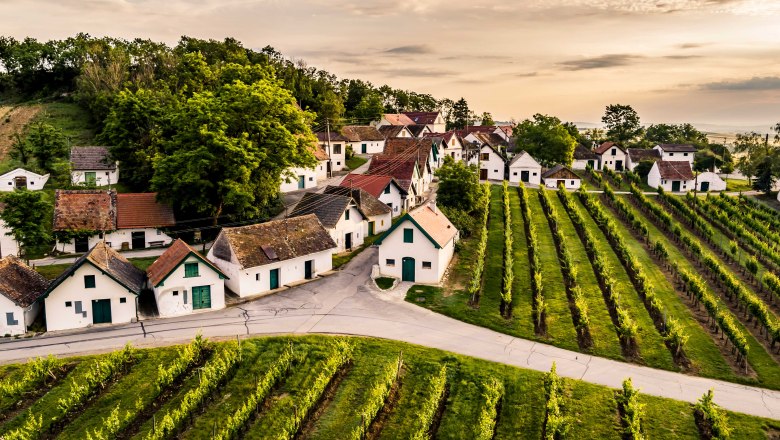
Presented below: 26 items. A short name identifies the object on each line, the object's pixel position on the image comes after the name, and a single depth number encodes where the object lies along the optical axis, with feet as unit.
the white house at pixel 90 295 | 118.32
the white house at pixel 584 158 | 336.29
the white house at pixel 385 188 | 206.69
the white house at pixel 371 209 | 188.55
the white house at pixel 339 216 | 168.96
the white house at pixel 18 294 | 114.83
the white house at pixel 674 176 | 279.49
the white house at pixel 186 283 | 125.70
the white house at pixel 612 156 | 341.21
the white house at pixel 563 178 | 278.44
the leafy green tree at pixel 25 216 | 145.89
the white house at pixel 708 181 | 282.56
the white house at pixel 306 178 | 234.99
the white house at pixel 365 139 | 316.40
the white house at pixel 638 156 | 331.57
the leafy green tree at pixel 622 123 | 427.74
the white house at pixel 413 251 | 147.95
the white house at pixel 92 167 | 210.59
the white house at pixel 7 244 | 155.22
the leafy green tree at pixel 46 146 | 221.87
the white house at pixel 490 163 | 292.81
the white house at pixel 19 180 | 202.49
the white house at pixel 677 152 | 344.69
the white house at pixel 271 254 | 137.90
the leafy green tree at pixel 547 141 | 296.71
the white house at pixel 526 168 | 286.25
